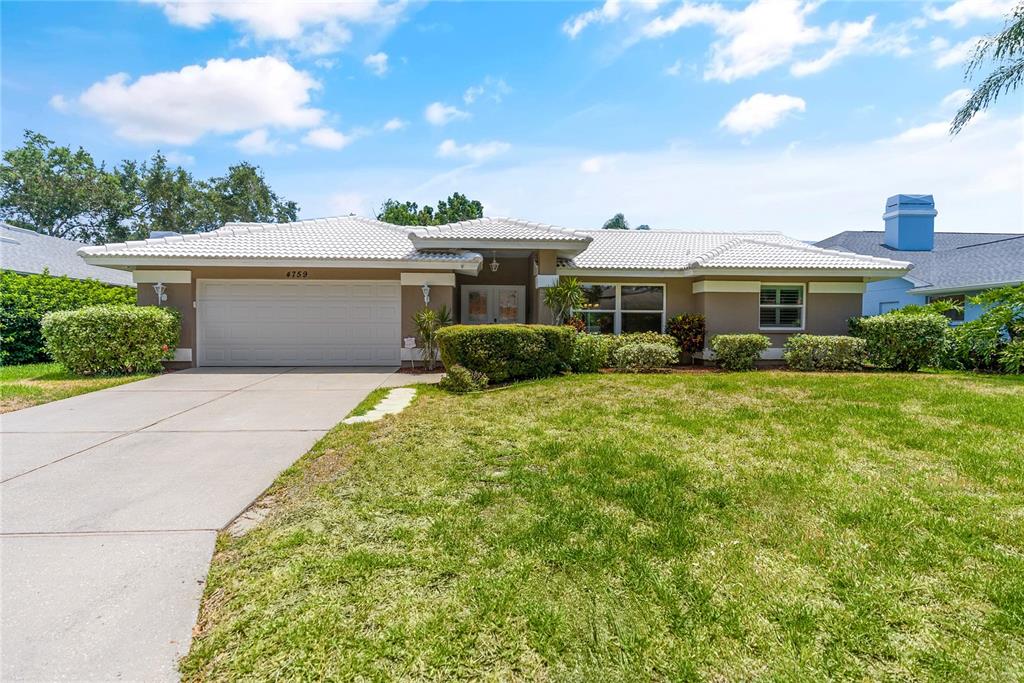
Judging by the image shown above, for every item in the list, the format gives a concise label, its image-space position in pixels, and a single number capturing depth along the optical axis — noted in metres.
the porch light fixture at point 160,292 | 12.66
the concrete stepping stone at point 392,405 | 7.04
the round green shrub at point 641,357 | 11.40
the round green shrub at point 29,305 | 13.52
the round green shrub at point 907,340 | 11.62
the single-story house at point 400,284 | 12.70
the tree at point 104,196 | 33.91
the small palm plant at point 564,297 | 12.59
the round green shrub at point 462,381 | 9.27
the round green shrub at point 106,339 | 10.74
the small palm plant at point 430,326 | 12.20
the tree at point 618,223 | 60.06
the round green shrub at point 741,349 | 11.88
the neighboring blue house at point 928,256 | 16.78
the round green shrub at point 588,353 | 11.18
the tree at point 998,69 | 9.02
